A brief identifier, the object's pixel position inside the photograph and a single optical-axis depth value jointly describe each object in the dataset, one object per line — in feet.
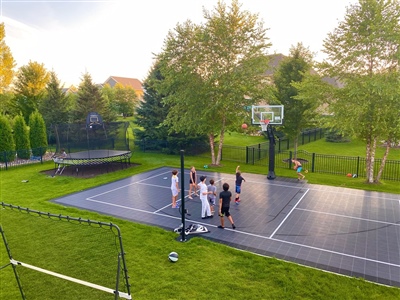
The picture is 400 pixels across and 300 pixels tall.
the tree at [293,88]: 74.33
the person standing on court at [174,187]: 41.15
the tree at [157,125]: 85.97
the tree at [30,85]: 113.54
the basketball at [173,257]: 26.91
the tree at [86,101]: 97.19
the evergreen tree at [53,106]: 102.89
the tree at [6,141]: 74.89
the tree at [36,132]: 84.02
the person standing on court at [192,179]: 46.36
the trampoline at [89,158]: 65.21
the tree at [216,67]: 64.80
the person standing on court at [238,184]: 44.01
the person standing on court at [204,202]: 37.11
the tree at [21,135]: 80.07
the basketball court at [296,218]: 28.43
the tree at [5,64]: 108.47
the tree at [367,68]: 46.98
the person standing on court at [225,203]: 33.14
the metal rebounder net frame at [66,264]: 18.93
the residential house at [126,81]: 271.28
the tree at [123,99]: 173.88
